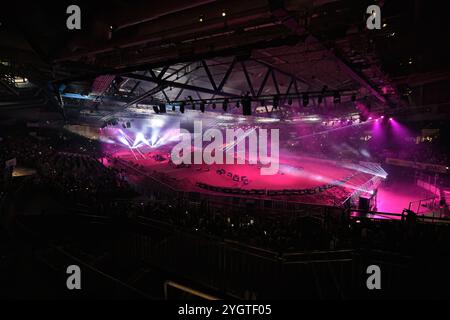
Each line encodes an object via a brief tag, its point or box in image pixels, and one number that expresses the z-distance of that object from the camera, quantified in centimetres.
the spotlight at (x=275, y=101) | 1238
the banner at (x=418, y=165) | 2045
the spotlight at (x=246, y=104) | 1209
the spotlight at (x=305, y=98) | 1185
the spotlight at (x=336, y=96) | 1130
